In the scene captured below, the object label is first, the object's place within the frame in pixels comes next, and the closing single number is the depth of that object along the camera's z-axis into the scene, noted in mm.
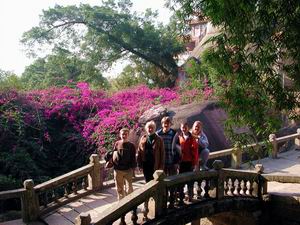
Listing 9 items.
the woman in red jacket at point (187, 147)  7527
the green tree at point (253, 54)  5633
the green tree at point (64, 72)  22641
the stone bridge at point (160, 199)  6672
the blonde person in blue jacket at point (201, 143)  8195
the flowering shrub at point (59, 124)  12688
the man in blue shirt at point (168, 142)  7312
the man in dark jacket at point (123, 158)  7227
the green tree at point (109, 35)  21359
